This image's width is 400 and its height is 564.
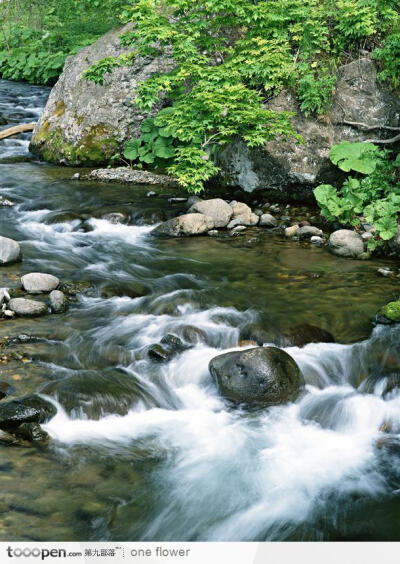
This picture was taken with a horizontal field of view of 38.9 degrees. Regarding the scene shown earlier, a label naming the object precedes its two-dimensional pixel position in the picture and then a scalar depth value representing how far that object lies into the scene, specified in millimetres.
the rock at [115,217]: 9398
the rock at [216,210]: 9086
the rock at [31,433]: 4199
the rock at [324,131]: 9250
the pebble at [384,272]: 7331
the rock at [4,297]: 6145
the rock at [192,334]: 5816
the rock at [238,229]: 8896
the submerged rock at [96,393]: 4652
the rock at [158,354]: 5523
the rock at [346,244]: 8000
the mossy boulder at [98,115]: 12039
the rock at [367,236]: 8266
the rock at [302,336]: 5758
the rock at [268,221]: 9127
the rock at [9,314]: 5949
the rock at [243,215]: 9211
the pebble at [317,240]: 8453
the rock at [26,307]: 5992
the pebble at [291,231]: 8719
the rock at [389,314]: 5988
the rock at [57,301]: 6211
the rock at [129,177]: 11281
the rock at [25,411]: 4261
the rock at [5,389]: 4590
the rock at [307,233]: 8648
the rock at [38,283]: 6526
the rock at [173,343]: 5659
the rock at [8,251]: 7375
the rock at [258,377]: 4895
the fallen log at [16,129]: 13531
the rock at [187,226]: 8844
